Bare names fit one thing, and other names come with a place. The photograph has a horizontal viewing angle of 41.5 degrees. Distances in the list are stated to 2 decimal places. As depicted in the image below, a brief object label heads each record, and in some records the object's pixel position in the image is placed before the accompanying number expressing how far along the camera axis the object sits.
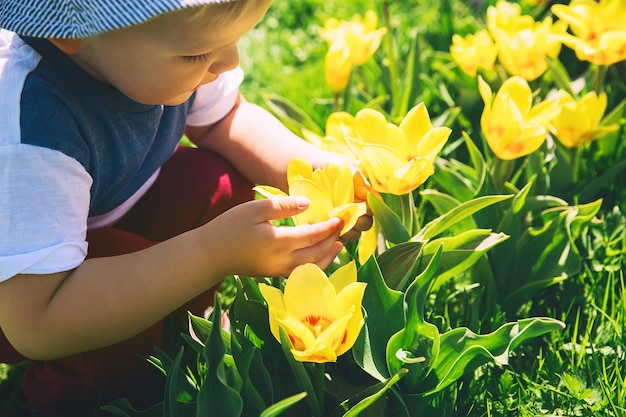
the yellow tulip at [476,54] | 2.01
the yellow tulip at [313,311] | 1.10
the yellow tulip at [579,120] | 1.74
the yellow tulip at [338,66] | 2.01
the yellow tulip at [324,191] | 1.28
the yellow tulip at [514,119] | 1.50
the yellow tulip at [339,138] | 1.51
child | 1.14
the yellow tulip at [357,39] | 2.06
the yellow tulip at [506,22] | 1.97
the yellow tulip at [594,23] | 1.81
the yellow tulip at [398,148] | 1.32
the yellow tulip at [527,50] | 1.89
